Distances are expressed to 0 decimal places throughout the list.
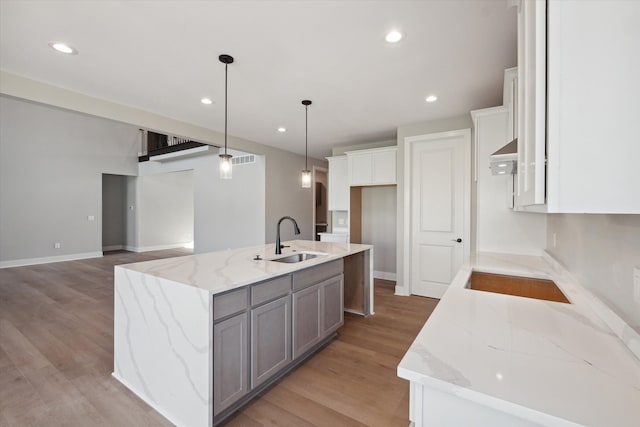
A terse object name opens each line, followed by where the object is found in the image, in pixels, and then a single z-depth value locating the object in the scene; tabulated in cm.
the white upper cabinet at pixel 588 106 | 64
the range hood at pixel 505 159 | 151
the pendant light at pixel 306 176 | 350
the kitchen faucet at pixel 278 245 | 285
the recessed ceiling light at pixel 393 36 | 213
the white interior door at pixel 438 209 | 398
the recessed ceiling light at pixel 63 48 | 228
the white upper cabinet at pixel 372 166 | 471
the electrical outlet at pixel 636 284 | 98
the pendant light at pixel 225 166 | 281
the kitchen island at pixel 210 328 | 165
